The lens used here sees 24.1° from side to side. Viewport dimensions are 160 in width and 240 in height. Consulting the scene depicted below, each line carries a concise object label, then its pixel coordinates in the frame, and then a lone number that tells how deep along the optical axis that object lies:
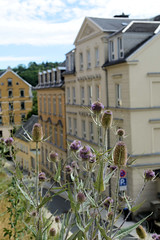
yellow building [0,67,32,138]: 62.97
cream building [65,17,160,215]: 23.69
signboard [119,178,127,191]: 17.95
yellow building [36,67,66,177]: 39.41
